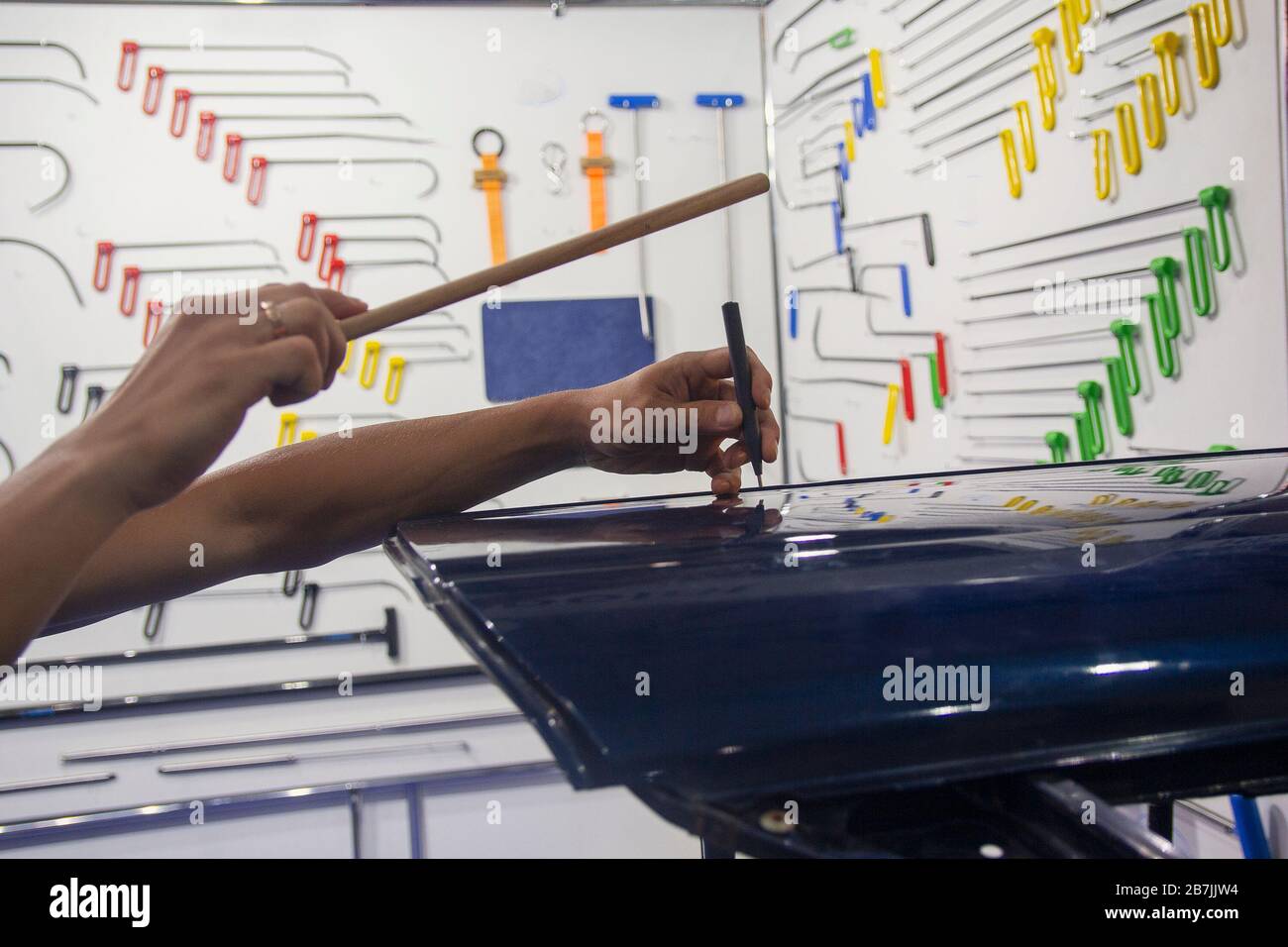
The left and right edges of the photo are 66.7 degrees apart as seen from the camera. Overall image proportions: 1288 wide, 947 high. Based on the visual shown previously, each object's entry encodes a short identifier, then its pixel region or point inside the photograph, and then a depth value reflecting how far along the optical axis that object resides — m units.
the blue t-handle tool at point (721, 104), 2.46
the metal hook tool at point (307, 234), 2.32
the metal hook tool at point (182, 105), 2.25
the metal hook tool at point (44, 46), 2.18
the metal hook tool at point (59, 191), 2.21
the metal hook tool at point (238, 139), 2.28
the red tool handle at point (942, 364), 1.89
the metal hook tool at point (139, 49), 2.22
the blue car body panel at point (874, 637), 0.38
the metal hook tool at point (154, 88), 2.24
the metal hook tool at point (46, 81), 2.18
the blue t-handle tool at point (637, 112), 2.41
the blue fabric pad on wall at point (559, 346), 2.42
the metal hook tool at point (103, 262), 2.23
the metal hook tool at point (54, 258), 2.21
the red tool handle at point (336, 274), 2.33
